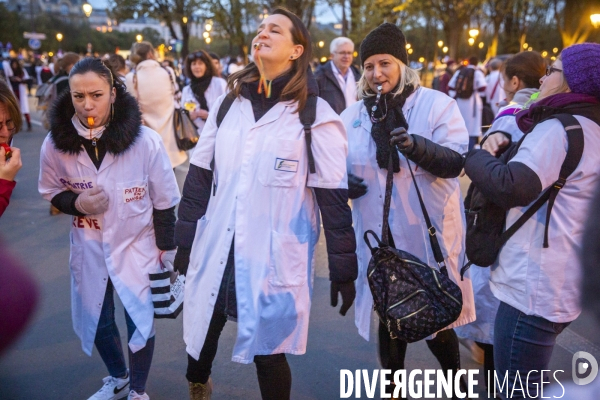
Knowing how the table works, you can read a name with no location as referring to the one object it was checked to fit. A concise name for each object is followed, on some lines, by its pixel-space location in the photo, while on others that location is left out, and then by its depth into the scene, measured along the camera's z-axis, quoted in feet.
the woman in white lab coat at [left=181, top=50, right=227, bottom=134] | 23.50
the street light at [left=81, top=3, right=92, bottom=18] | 90.12
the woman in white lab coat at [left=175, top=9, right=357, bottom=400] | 8.21
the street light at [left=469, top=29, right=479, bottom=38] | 107.76
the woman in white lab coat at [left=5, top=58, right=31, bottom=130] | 47.50
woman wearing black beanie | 9.56
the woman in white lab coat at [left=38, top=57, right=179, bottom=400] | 9.36
